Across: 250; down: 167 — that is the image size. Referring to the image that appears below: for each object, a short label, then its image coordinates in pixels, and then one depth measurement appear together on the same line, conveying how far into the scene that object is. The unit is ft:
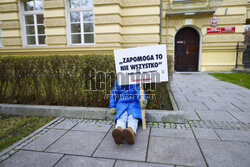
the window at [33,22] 34.65
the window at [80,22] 32.50
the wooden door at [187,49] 38.01
